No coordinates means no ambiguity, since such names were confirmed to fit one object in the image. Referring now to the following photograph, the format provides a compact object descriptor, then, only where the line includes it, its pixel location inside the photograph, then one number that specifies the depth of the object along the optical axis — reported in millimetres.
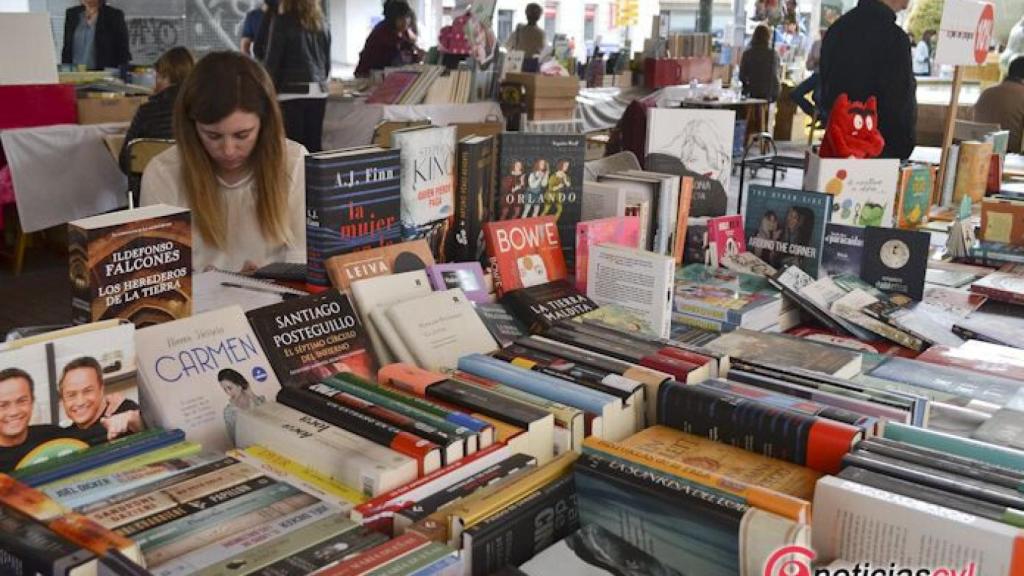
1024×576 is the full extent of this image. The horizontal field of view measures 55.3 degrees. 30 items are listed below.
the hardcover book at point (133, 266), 1474
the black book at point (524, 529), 1079
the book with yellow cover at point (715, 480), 1040
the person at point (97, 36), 6723
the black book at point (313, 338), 1576
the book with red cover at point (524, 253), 2172
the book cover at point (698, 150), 2816
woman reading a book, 2508
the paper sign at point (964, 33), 4164
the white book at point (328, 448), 1171
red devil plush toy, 3316
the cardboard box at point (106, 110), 5207
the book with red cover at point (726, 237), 2646
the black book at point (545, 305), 1973
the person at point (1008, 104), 6145
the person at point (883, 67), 4098
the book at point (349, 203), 1916
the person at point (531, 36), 9852
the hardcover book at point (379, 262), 1879
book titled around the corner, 2590
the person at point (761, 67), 10086
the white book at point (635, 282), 1999
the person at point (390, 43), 7232
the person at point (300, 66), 5848
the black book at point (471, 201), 2271
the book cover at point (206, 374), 1416
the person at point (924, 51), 13516
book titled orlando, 2355
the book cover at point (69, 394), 1218
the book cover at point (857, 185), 2963
